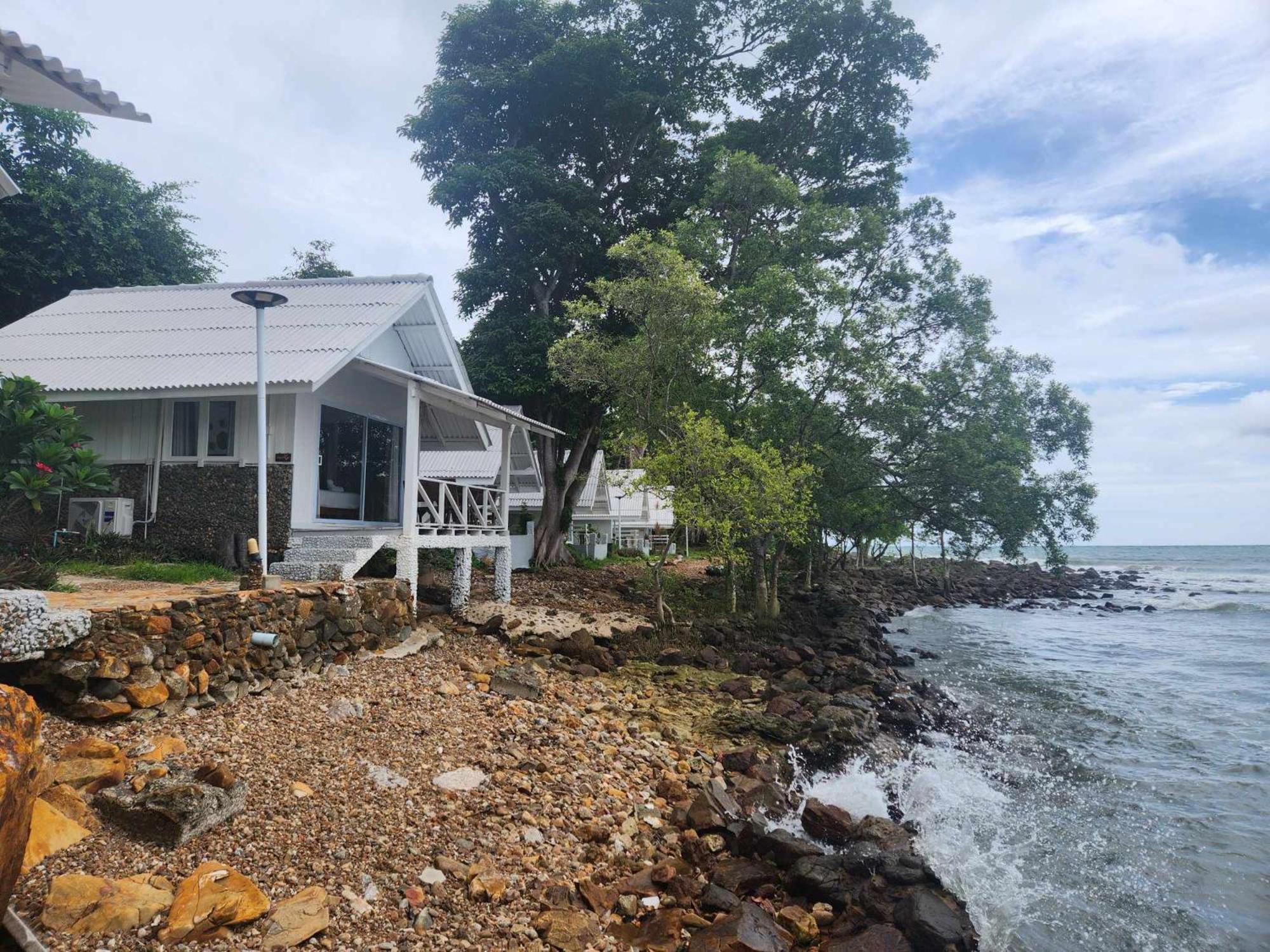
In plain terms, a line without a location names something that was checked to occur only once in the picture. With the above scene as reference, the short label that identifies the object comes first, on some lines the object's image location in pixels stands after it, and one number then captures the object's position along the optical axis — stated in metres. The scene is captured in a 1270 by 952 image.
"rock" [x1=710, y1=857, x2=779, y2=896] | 5.89
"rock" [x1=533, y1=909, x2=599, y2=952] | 4.80
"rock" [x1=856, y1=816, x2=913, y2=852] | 6.82
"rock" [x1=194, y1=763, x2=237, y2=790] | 5.02
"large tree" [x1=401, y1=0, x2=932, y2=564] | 22.30
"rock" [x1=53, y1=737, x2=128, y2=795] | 4.82
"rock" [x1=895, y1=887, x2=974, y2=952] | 5.29
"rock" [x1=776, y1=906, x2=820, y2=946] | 5.45
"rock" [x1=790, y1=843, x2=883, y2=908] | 5.86
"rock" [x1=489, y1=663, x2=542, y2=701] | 9.12
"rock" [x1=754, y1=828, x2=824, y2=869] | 6.20
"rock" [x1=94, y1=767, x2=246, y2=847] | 4.50
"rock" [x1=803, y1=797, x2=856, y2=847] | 6.97
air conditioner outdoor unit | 11.40
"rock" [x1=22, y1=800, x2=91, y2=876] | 4.10
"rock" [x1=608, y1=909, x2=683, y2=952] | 5.04
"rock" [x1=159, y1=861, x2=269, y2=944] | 3.92
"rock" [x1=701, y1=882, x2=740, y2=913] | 5.54
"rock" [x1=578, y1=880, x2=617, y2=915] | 5.26
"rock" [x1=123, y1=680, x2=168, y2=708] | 6.07
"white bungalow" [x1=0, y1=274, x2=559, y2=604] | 11.27
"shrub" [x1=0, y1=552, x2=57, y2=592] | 7.79
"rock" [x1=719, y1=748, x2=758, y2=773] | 8.34
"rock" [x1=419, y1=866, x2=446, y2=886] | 4.96
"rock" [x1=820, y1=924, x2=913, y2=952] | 5.17
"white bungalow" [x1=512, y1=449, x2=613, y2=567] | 36.53
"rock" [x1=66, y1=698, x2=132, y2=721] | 5.67
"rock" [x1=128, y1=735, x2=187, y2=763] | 5.39
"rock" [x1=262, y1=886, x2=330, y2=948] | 4.10
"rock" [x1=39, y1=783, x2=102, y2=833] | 4.48
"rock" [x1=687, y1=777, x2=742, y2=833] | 6.69
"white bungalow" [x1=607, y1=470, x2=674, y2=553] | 44.75
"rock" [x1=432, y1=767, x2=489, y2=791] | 6.31
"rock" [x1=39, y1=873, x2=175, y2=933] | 3.78
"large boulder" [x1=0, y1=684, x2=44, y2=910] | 3.39
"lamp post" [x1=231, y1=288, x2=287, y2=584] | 8.84
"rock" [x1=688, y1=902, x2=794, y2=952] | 4.99
